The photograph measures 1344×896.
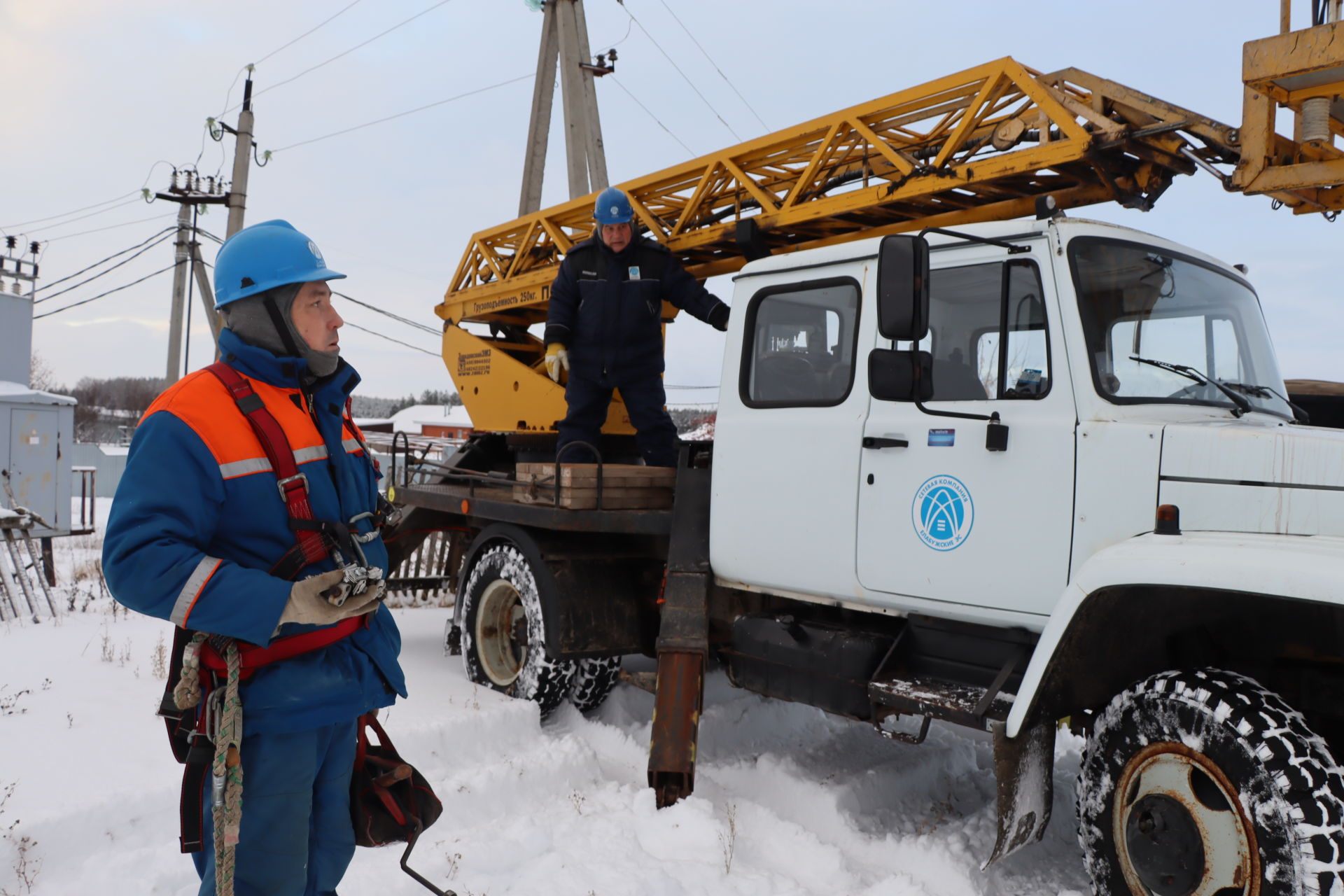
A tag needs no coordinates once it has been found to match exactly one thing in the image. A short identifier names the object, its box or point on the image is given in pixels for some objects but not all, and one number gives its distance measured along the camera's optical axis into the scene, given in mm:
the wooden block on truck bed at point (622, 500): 4785
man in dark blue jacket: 5406
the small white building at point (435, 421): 55594
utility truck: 2678
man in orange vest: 1914
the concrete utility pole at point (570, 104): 10938
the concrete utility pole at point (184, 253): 23422
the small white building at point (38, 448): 15430
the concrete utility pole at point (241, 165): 16156
